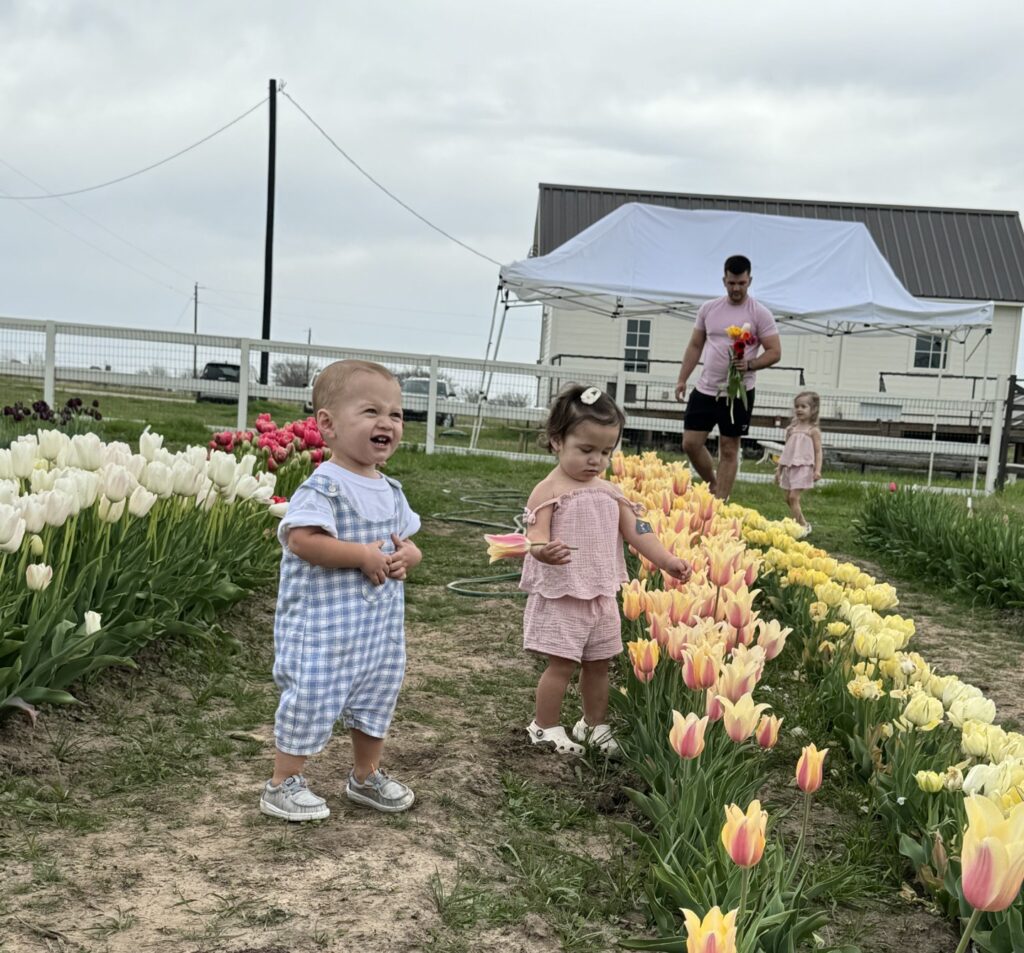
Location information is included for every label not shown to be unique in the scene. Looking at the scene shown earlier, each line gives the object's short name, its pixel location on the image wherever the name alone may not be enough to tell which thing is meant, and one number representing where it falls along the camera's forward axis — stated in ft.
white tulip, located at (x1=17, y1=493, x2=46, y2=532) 9.58
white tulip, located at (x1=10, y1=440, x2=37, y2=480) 11.69
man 23.94
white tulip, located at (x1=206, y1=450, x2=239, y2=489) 12.71
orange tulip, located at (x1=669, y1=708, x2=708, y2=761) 7.14
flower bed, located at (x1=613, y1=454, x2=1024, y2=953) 5.80
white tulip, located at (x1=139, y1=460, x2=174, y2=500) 11.59
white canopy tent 42.91
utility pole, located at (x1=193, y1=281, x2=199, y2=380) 204.13
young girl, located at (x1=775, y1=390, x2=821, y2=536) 28.04
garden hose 17.26
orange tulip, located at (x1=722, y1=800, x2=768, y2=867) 5.48
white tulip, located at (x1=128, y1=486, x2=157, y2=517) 10.99
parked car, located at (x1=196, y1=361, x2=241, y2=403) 44.01
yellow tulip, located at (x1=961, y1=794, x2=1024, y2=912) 4.70
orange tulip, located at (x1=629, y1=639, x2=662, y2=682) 9.27
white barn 79.10
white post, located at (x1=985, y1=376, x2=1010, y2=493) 43.34
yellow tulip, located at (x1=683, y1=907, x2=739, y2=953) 4.75
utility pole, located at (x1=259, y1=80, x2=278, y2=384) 77.51
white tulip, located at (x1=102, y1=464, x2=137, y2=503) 10.75
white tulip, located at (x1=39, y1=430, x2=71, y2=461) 12.78
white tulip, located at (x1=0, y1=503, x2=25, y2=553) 9.03
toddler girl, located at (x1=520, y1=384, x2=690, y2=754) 10.18
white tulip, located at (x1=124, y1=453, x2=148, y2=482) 11.84
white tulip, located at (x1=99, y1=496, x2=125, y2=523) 10.97
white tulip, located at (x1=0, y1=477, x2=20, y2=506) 9.95
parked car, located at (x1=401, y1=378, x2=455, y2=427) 45.08
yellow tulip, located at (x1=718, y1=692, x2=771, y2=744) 7.31
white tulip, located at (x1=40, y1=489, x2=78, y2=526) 9.80
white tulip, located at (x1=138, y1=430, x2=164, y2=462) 12.84
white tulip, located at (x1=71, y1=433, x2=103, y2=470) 11.96
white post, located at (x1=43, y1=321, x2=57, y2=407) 41.52
